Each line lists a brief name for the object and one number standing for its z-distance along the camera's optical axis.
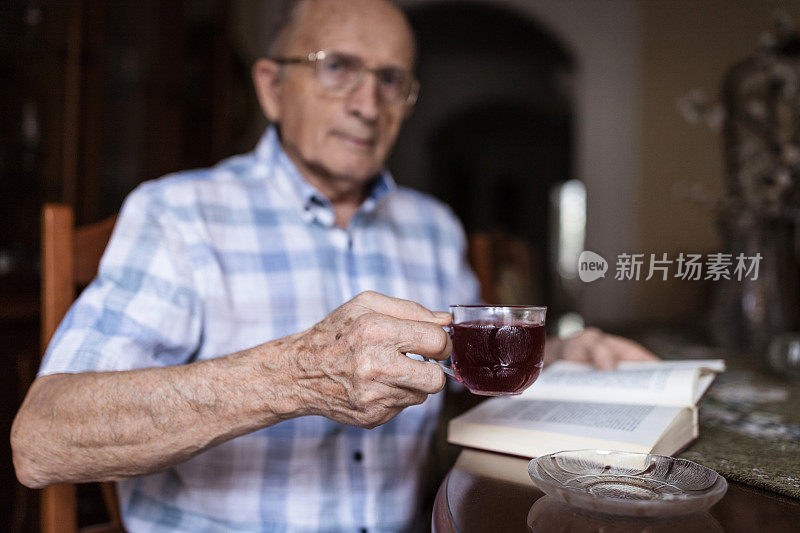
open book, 0.74
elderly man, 0.72
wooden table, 0.56
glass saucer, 0.54
